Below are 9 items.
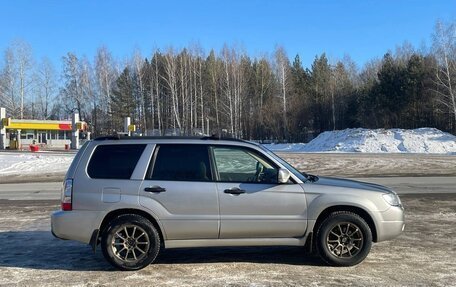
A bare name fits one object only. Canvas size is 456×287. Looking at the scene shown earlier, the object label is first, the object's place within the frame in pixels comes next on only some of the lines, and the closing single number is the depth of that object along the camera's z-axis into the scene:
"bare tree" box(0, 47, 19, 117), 73.50
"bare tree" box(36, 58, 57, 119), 84.02
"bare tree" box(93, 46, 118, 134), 77.44
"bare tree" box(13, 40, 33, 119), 73.94
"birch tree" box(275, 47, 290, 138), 71.75
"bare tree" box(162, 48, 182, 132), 71.81
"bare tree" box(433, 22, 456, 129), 53.31
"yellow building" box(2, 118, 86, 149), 68.50
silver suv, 6.37
